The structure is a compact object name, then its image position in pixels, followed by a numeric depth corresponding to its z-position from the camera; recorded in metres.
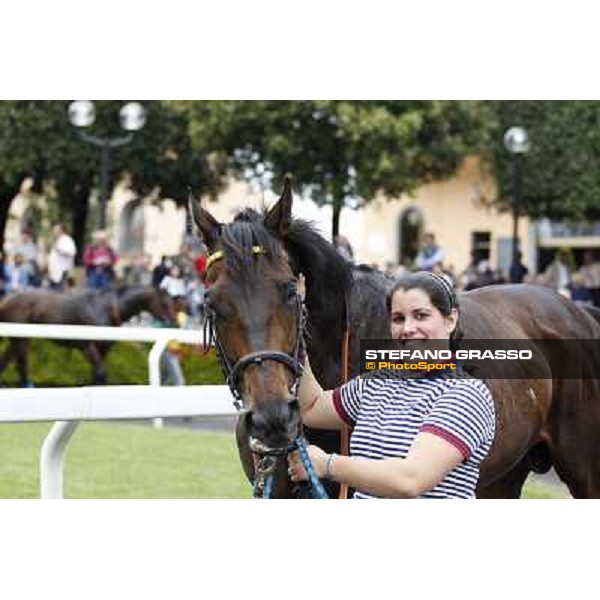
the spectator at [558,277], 23.94
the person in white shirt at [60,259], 20.62
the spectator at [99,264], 20.05
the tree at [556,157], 32.12
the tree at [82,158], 30.25
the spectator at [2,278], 20.47
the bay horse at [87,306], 17.33
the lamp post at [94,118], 23.94
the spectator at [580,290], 21.68
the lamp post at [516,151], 22.86
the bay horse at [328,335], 3.60
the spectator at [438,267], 17.64
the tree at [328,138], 27.67
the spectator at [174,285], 18.19
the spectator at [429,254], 19.67
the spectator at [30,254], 21.52
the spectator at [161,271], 18.42
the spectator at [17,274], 20.78
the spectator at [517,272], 21.11
